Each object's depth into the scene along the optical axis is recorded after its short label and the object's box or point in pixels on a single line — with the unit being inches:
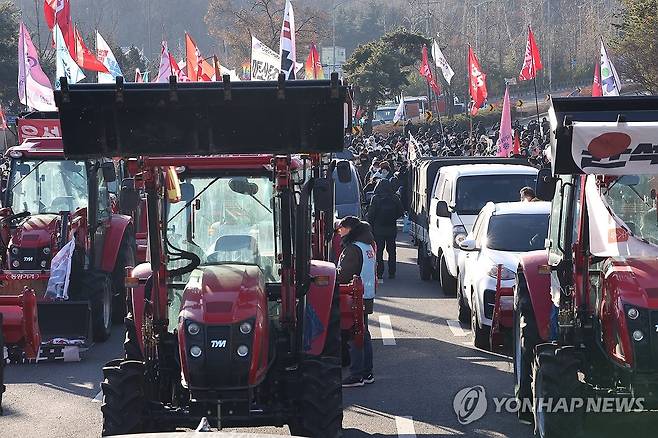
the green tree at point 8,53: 1839.3
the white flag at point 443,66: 1440.7
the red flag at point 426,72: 1558.8
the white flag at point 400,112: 1652.3
